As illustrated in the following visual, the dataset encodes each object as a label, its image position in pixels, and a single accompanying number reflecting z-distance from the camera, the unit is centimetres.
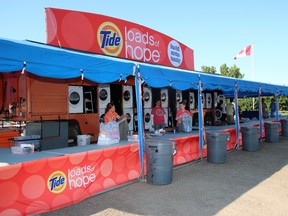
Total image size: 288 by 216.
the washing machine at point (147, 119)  1153
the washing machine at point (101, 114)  954
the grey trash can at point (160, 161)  545
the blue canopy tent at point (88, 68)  393
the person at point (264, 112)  1770
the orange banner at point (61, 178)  377
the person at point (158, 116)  966
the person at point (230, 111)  1379
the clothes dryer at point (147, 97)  1152
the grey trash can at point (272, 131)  1157
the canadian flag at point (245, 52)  2210
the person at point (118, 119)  647
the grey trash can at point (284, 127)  1369
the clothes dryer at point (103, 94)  970
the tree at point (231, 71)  4741
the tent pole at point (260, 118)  1176
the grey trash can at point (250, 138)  946
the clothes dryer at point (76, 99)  876
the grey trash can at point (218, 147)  756
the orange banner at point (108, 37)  995
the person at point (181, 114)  851
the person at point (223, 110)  1572
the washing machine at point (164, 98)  1238
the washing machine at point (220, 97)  1634
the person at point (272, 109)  1932
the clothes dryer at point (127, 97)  1062
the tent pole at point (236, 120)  984
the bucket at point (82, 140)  614
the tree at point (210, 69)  5091
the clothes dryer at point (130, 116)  1074
